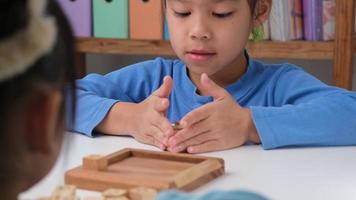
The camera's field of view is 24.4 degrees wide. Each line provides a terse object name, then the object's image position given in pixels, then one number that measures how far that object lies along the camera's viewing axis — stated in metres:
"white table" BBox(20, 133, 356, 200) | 0.74
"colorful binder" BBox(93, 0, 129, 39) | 1.53
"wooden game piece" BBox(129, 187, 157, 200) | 0.70
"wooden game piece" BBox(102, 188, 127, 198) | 0.70
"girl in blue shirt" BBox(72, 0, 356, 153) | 0.90
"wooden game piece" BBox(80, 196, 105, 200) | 0.71
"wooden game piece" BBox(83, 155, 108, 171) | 0.78
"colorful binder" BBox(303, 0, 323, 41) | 1.41
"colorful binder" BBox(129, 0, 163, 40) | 1.49
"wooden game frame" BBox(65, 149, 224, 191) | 0.74
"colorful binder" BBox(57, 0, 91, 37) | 1.55
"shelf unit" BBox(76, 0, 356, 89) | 1.35
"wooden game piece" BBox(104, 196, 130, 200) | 0.70
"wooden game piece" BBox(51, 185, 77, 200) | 0.70
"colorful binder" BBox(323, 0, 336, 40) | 1.39
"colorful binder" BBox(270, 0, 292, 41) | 1.43
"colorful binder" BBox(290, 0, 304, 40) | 1.43
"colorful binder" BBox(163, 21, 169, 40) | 1.48
